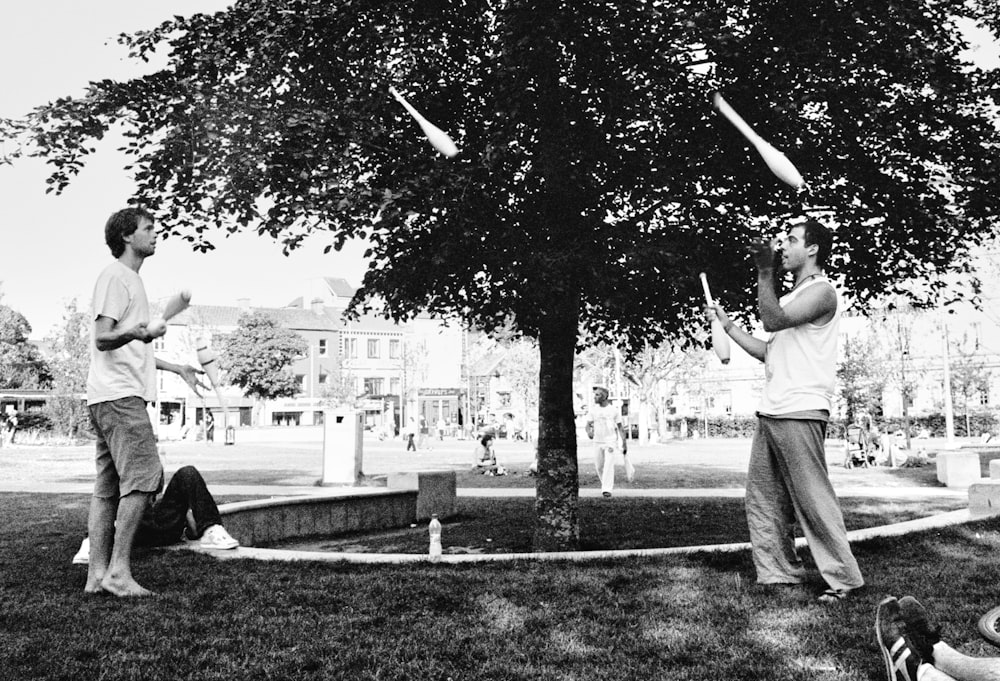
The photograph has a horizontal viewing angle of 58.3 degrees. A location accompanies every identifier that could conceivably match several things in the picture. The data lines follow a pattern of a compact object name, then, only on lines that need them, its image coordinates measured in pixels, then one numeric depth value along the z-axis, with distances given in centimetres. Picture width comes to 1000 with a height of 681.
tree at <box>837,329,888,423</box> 3678
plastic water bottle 643
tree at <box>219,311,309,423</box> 7188
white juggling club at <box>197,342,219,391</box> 529
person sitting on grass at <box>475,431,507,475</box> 2105
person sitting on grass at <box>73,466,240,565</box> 650
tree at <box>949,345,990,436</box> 4781
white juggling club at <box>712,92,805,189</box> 514
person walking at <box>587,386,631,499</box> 1428
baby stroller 2317
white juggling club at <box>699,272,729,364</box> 500
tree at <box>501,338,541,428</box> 5394
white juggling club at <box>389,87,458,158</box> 614
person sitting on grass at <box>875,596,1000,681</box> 242
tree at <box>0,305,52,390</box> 6078
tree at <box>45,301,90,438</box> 4182
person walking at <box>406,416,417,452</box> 3786
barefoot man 500
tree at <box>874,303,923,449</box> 3606
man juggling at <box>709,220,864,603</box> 469
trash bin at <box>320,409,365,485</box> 1730
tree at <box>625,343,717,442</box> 4562
